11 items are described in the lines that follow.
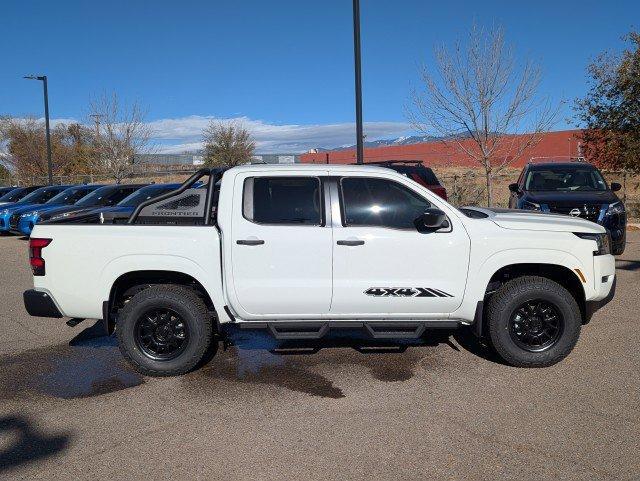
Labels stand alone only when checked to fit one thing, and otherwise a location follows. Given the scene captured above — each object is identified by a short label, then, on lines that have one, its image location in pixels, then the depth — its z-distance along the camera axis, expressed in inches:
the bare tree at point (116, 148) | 1250.6
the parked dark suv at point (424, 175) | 488.7
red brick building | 1555.1
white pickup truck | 205.6
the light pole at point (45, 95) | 1108.5
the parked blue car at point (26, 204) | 682.8
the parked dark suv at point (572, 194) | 405.1
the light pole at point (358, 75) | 494.9
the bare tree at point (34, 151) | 1898.4
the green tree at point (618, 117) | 634.2
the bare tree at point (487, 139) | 674.8
